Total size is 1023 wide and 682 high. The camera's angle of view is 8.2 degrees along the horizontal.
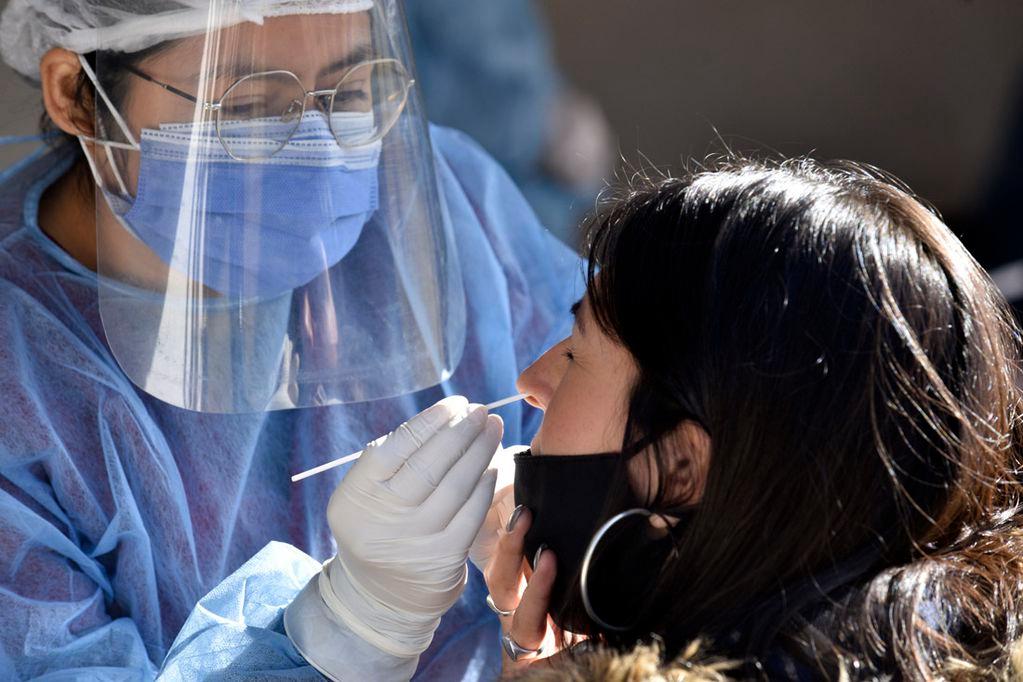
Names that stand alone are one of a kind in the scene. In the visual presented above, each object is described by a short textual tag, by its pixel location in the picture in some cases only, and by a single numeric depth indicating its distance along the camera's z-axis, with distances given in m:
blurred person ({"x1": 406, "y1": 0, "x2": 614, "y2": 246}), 4.50
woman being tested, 3.97
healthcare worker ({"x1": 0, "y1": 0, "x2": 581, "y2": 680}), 4.10
